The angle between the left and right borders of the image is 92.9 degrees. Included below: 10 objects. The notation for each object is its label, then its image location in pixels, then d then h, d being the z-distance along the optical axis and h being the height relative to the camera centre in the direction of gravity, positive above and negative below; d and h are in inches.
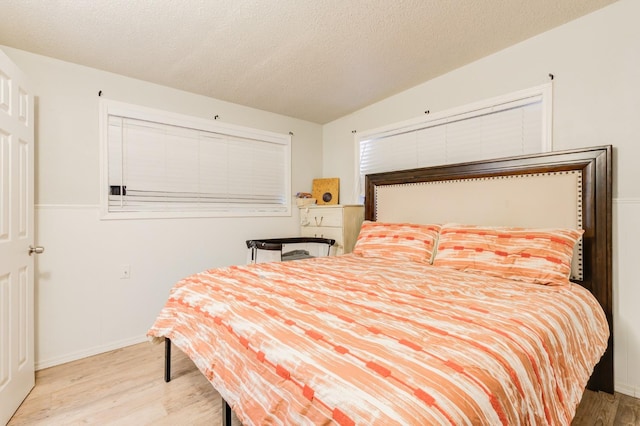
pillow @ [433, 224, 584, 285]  68.6 -10.1
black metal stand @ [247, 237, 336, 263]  119.0 -13.1
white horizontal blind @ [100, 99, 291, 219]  104.2 +17.6
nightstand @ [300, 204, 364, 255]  128.5 -5.5
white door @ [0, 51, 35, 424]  63.8 -6.6
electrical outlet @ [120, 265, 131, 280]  103.7 -21.1
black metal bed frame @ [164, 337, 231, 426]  76.9 -39.2
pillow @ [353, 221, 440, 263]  95.0 -9.9
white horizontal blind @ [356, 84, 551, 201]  87.7 +26.6
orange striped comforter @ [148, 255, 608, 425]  28.0 -16.2
